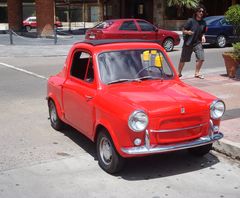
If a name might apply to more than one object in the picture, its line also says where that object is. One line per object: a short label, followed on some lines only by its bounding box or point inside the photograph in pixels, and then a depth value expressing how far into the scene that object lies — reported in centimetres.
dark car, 2203
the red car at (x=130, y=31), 1988
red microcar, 497
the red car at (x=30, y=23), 4534
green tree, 3213
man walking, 1173
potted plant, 1191
